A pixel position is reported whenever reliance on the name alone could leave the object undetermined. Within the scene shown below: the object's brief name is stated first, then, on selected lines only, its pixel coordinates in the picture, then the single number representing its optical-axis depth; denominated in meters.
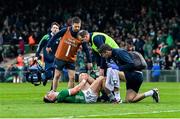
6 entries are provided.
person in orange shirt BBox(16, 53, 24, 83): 42.01
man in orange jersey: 21.84
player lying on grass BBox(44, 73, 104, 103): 19.73
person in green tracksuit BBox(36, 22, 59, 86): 24.41
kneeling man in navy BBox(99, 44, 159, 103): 20.11
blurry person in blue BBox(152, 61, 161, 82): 40.88
